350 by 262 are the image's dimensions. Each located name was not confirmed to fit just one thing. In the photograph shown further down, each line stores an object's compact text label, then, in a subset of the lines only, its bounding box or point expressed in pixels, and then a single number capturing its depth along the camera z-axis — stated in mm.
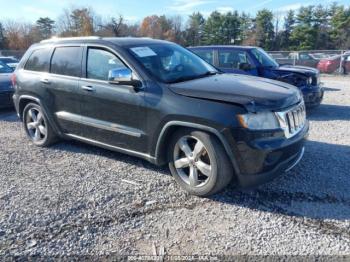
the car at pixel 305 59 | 20469
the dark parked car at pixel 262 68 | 7441
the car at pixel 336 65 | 18062
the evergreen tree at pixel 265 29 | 63500
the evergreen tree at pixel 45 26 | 65500
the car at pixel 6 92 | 8352
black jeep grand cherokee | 3213
